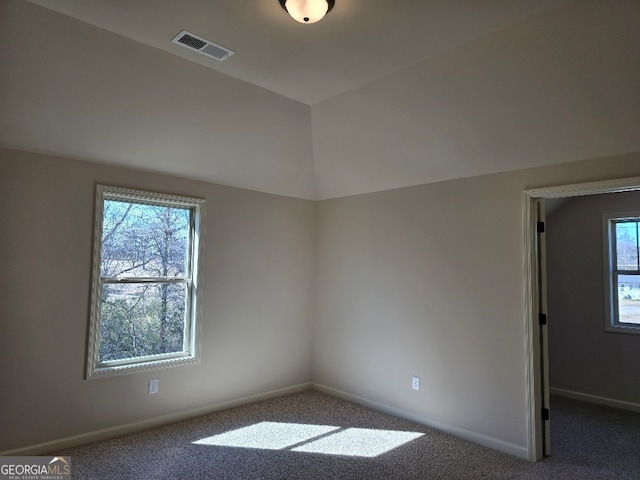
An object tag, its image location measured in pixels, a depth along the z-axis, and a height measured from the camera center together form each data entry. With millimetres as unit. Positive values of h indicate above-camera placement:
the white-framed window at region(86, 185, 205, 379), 3324 -114
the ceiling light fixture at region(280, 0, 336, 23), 2041 +1360
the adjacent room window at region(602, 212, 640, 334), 4352 +72
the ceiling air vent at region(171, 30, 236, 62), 2590 +1503
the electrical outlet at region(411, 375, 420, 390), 3746 -1033
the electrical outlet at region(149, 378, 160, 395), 3520 -1030
